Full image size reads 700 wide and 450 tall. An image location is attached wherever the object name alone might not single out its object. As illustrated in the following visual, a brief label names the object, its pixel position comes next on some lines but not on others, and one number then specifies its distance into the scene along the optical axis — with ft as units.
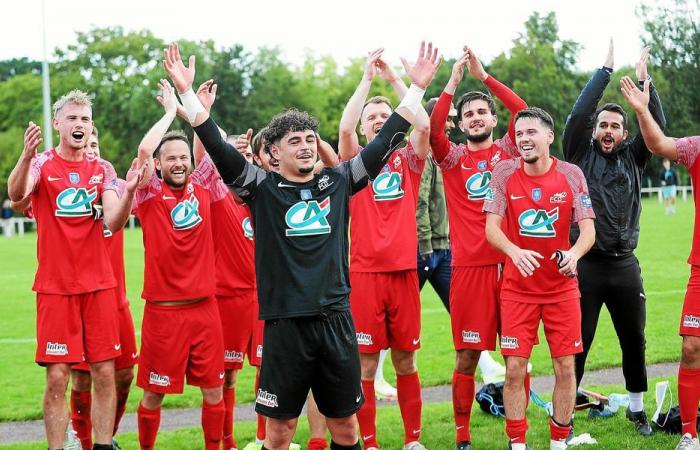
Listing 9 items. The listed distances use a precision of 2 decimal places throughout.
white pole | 116.67
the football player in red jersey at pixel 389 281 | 23.17
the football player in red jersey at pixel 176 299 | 22.12
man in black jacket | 24.41
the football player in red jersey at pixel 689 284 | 21.57
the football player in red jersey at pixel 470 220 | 23.38
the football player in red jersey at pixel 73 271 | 21.65
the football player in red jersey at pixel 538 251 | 21.40
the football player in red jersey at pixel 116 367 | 23.93
